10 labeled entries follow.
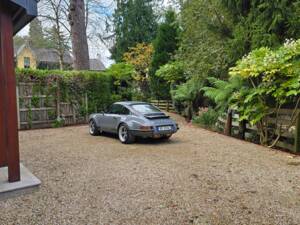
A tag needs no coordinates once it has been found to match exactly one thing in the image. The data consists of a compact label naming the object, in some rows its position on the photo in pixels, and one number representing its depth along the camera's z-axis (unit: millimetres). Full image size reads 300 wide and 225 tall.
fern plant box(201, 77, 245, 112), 8822
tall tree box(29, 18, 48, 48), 27841
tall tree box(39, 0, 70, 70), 20250
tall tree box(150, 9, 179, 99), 18359
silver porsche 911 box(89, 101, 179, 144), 7988
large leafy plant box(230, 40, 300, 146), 6926
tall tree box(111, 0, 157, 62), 28891
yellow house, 35156
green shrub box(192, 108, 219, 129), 11469
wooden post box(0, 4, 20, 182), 4312
